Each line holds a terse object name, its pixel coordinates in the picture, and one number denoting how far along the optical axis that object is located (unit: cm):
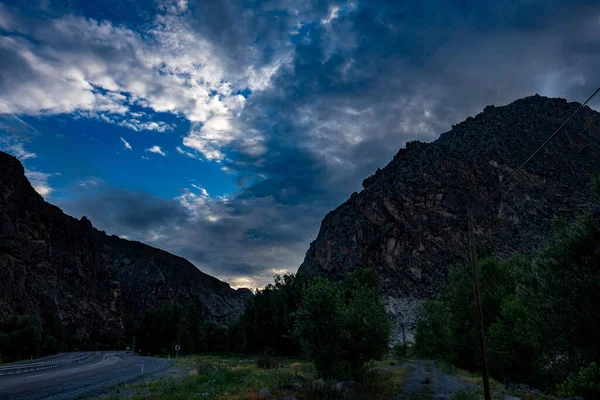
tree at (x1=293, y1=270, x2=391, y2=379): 3003
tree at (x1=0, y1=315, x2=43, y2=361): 10125
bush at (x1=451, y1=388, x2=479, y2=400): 2656
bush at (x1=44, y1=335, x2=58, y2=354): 12581
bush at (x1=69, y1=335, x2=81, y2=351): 17702
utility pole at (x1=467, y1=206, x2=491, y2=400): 2120
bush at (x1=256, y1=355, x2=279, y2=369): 5543
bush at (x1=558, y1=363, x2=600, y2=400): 2158
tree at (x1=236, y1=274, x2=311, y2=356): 8050
